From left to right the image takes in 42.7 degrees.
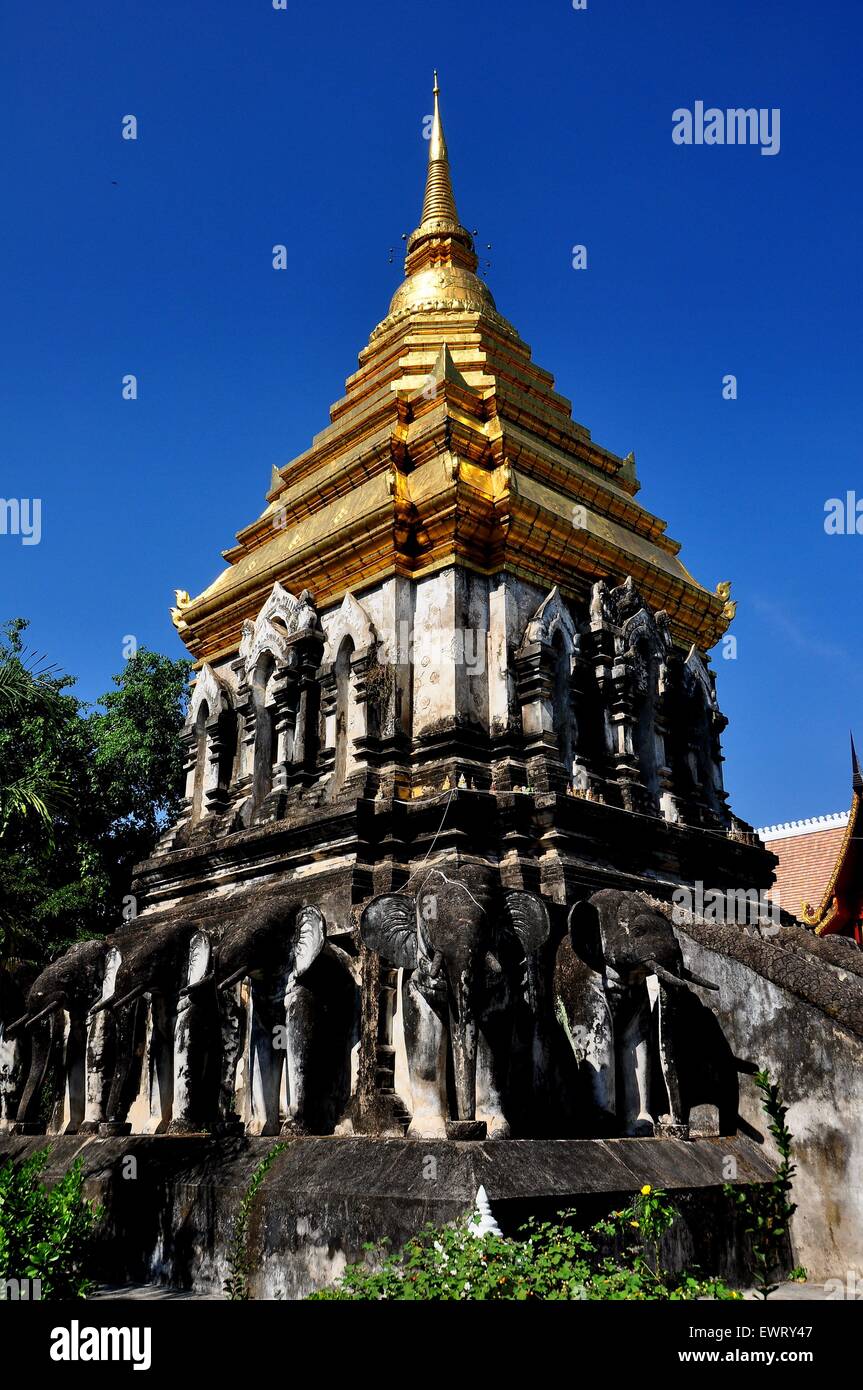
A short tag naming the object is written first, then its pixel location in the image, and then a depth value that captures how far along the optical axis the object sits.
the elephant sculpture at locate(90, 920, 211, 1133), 10.23
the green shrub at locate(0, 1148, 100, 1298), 5.43
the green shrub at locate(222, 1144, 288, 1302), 7.14
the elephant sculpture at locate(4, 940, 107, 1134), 11.59
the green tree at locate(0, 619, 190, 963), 19.75
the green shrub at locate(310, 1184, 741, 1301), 4.60
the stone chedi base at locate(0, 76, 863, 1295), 8.05
